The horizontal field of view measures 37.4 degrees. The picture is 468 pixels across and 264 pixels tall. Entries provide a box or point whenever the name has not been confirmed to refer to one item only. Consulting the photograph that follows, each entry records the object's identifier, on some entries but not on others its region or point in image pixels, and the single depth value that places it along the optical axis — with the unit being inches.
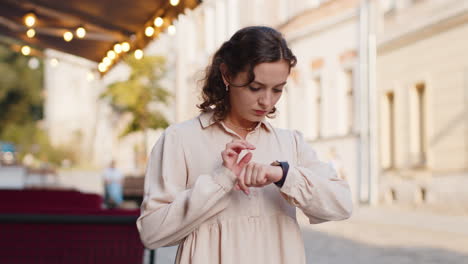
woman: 80.1
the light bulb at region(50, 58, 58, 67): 338.3
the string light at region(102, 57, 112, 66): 323.3
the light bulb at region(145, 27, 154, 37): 266.2
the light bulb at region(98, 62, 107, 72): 332.3
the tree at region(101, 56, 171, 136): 879.1
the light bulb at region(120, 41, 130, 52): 292.0
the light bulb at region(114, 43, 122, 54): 297.3
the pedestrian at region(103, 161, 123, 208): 665.6
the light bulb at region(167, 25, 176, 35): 255.9
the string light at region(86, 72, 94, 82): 347.7
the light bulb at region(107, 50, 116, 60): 311.3
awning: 248.8
